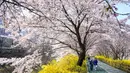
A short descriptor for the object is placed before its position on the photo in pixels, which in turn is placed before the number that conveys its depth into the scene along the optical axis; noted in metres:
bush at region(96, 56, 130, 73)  14.71
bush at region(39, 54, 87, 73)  6.80
